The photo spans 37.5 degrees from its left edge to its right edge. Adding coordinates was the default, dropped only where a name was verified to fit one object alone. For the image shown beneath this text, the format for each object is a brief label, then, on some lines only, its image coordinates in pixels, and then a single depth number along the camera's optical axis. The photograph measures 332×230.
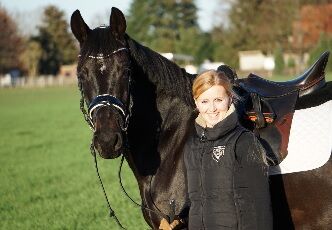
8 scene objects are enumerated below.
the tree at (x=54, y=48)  79.25
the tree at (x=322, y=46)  44.75
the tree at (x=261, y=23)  62.50
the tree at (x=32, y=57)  74.60
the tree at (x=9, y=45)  73.69
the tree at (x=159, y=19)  80.81
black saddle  3.49
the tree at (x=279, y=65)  52.59
